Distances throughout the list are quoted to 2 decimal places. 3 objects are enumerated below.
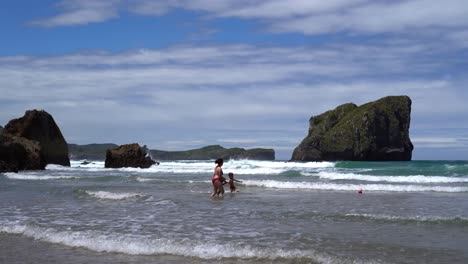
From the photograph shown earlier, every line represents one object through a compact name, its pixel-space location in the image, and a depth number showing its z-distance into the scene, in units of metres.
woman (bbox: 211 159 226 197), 20.50
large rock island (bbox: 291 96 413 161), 89.81
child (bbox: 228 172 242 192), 22.35
